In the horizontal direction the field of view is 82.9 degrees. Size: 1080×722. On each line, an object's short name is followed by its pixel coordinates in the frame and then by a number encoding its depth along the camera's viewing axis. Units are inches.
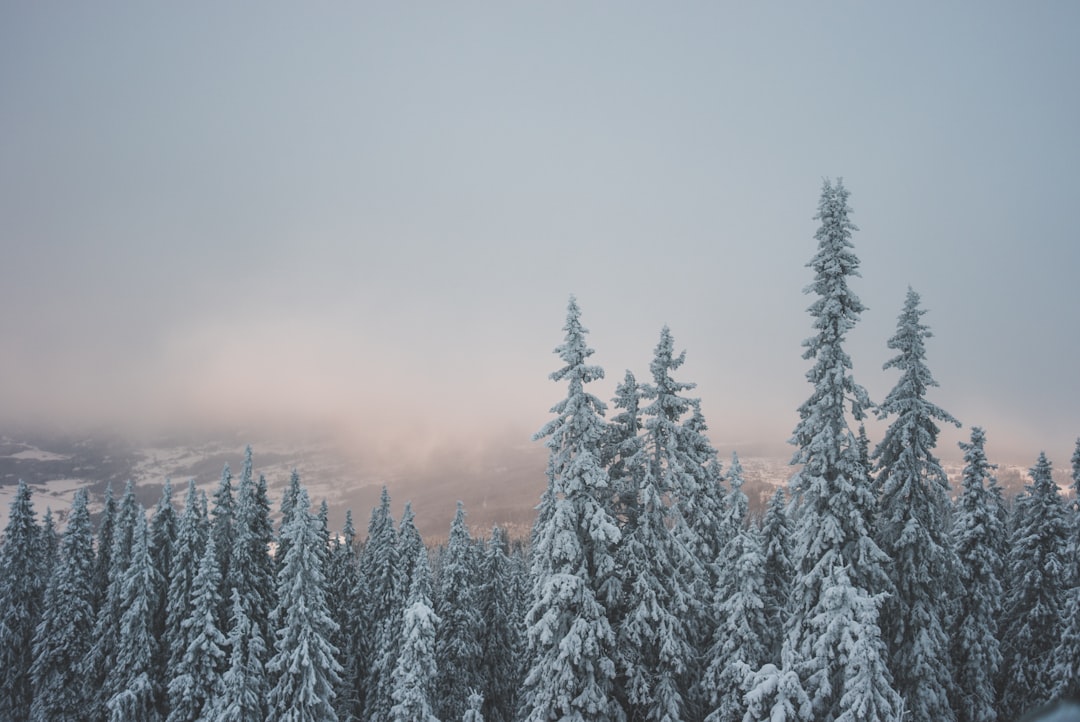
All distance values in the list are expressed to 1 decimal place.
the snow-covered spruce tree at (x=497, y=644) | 1798.7
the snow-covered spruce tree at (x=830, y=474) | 843.4
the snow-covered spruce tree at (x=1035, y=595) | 1233.4
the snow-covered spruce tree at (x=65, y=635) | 1632.6
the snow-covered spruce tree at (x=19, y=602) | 1737.2
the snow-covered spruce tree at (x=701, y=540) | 1046.4
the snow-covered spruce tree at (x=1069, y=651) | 1064.7
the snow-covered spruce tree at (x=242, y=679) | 1323.8
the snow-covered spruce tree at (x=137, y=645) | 1455.5
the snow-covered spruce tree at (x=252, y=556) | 1524.4
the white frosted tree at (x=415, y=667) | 1112.2
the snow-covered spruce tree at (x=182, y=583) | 1480.1
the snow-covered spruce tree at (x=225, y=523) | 1582.2
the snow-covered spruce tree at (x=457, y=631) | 1633.9
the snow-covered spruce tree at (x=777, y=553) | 1140.5
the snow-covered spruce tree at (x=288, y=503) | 1696.0
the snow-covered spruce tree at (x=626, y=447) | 1032.2
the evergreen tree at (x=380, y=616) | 1635.1
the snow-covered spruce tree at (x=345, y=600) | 1808.6
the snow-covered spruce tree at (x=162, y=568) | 1544.0
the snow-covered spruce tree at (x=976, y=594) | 1075.3
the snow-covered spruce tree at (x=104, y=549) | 1824.6
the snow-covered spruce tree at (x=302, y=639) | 1254.9
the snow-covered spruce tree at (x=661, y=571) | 922.1
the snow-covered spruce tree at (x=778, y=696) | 763.4
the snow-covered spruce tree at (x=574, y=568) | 873.5
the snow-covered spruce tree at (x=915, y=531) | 922.7
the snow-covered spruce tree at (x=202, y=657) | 1374.3
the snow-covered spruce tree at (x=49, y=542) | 2015.5
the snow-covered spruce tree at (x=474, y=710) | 908.6
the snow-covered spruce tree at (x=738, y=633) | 922.7
